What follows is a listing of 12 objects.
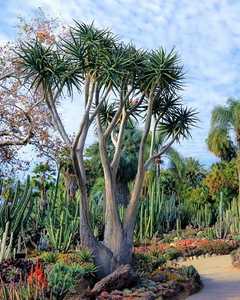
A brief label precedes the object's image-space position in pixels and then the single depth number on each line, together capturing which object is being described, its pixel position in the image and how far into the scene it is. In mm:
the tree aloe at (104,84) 7492
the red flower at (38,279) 5303
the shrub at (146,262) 8377
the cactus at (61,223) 9611
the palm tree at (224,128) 20526
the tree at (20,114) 10344
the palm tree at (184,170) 26026
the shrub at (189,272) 7614
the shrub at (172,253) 11276
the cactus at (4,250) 7189
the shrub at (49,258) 7229
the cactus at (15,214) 8362
